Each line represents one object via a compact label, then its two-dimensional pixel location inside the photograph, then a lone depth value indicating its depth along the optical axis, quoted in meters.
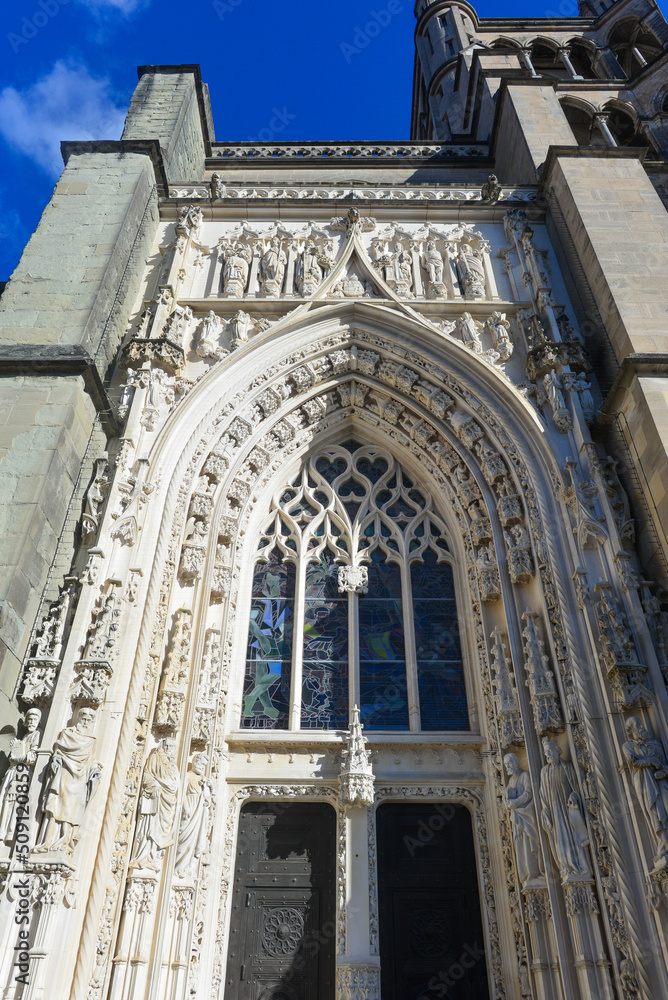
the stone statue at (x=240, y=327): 10.14
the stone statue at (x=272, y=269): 10.83
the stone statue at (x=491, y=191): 11.77
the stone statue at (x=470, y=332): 10.02
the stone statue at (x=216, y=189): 12.02
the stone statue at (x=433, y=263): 11.03
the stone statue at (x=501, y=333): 9.94
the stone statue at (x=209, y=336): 9.92
